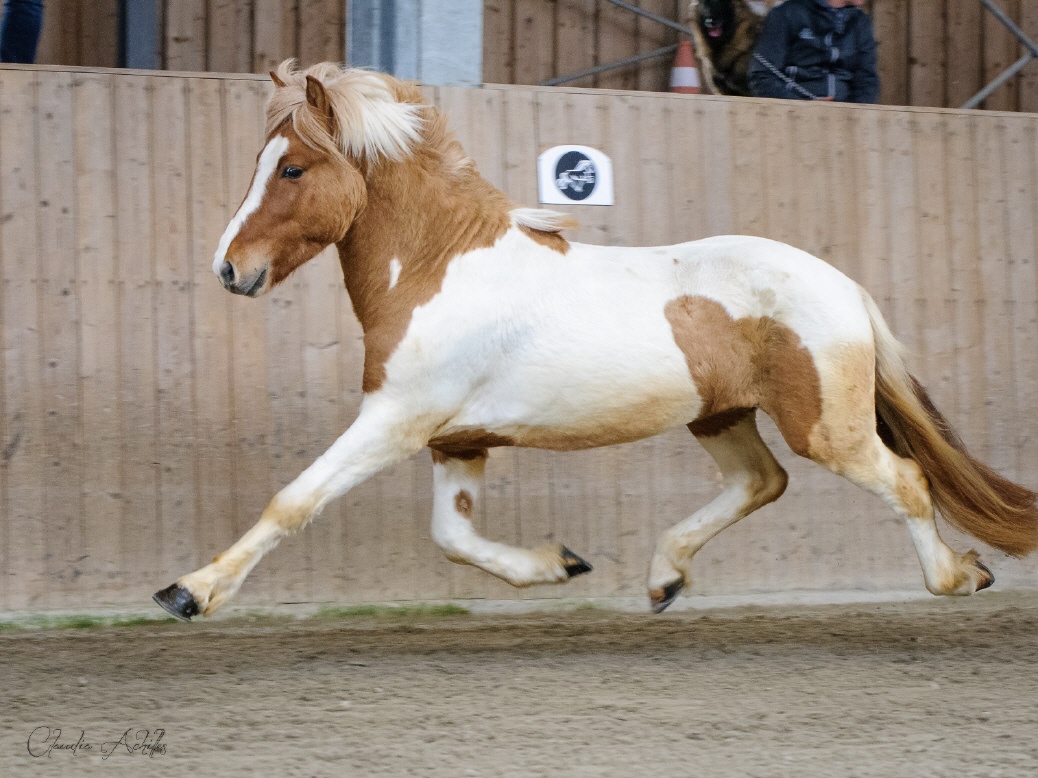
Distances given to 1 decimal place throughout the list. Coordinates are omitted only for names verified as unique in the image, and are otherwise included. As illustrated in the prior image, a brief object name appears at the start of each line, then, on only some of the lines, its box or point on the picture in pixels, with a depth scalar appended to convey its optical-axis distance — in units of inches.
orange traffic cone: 568.4
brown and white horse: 284.5
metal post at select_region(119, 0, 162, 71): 536.1
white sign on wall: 430.6
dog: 508.1
